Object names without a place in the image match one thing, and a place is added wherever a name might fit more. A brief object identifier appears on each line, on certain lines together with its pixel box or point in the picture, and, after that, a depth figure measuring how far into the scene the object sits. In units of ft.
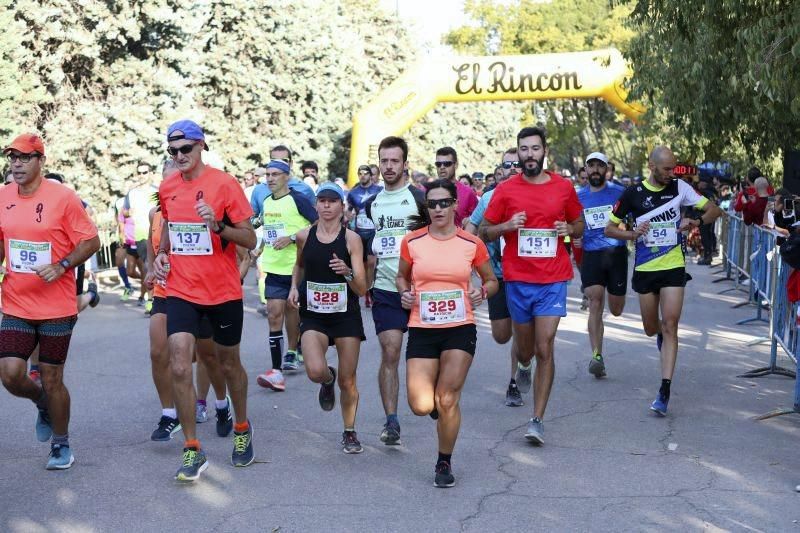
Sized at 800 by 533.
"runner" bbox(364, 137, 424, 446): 47.18
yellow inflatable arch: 159.42
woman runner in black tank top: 45.62
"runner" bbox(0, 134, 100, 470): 43.09
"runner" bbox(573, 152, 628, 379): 65.01
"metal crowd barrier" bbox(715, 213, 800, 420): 61.25
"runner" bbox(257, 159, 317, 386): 62.97
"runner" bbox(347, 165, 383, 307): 49.81
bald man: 54.10
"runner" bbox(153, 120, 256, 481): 41.62
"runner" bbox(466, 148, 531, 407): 53.88
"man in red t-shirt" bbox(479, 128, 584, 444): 47.77
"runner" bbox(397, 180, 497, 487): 40.35
